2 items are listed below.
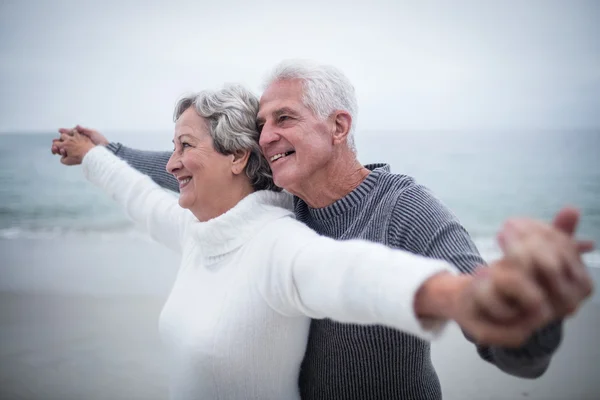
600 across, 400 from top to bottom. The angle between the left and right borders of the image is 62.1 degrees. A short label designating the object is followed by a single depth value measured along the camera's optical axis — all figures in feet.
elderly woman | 2.43
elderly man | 3.65
